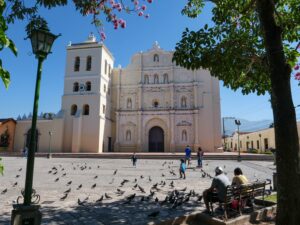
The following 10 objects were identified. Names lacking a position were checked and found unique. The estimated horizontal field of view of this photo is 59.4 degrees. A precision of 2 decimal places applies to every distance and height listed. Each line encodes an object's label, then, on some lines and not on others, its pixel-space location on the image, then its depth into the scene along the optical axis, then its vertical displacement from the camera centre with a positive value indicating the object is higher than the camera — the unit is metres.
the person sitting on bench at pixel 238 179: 6.14 -0.64
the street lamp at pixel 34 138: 3.81 +0.17
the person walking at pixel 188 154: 18.70 -0.27
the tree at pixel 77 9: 5.01 +2.84
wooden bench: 5.17 -0.91
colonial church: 33.97 +5.79
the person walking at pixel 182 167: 12.21 -0.76
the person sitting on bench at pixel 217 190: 5.27 -0.79
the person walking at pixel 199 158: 18.38 -0.50
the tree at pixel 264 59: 4.21 +2.26
